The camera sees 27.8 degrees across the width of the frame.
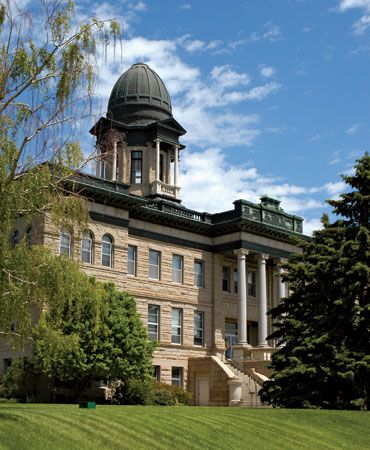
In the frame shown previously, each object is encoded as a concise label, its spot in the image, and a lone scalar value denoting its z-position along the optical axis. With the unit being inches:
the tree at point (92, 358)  1432.1
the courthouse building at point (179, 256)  1793.8
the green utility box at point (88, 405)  922.7
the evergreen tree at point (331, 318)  1268.5
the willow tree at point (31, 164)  721.0
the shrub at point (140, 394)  1536.7
